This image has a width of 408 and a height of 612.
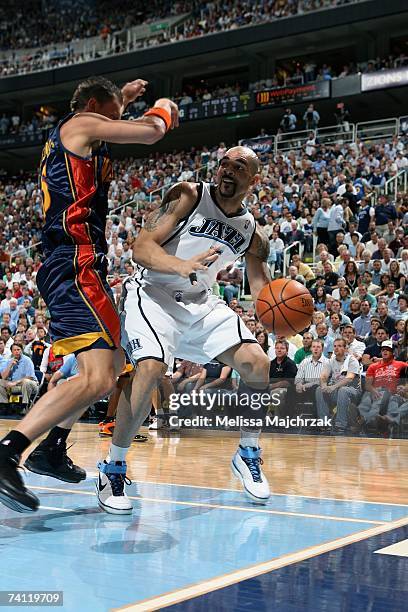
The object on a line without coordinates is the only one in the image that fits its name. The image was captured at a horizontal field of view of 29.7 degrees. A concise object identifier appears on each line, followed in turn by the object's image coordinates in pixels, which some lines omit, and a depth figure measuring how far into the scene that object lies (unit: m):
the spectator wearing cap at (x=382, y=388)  9.05
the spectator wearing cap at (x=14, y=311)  15.45
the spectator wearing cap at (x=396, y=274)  11.34
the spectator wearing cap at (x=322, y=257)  12.77
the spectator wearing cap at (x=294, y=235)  14.44
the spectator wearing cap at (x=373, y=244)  12.94
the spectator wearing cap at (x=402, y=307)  10.35
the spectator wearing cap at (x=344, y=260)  12.18
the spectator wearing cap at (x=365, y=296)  11.08
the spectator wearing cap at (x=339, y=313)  10.72
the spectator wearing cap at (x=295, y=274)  12.32
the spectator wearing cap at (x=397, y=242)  12.68
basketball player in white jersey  4.10
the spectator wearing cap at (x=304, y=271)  12.63
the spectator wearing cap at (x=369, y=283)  11.52
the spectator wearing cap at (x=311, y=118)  23.56
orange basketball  4.54
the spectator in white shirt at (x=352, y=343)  9.95
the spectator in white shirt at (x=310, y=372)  9.53
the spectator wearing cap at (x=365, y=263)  12.19
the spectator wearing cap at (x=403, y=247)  12.21
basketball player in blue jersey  3.45
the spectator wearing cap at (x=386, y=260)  12.04
